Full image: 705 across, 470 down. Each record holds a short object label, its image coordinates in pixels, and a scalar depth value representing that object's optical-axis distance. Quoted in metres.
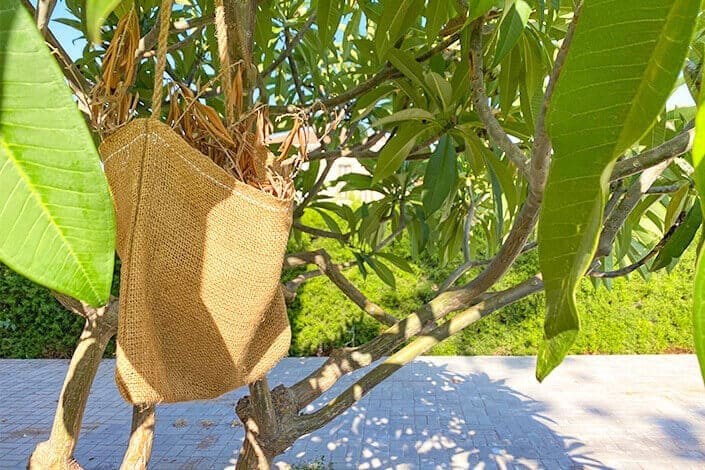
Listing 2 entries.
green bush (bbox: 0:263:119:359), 6.79
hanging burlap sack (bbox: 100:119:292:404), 0.58
